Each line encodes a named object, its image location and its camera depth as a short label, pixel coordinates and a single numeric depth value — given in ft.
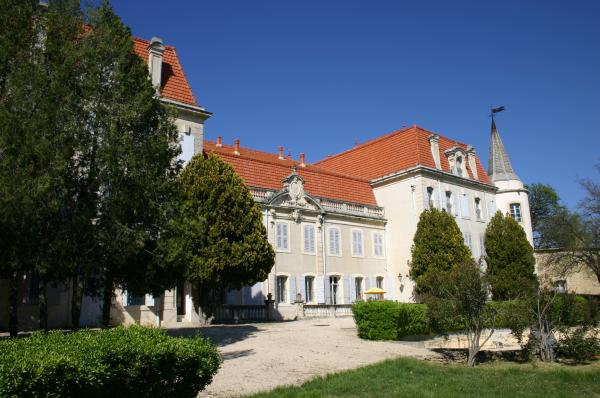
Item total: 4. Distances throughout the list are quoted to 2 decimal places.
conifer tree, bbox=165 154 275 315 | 63.67
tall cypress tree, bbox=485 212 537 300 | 106.11
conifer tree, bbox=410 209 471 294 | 93.20
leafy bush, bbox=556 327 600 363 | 45.65
